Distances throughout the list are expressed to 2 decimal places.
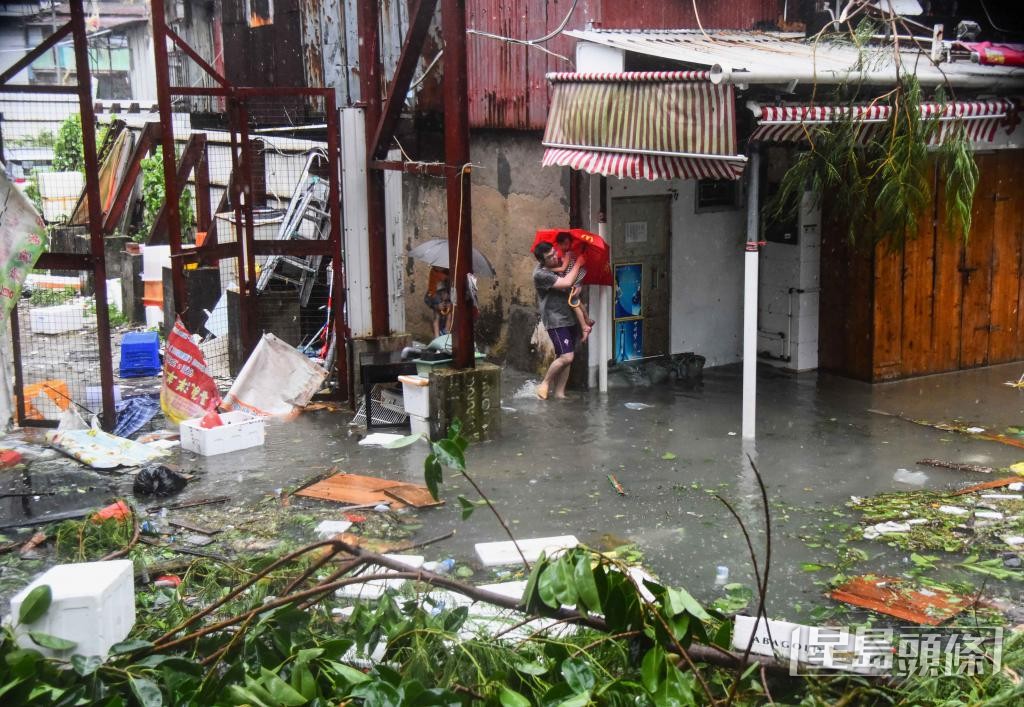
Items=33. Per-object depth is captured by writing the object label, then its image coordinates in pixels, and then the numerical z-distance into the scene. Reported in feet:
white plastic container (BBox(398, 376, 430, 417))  32.22
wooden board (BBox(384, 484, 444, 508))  26.78
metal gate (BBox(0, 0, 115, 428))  30.94
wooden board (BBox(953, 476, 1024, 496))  27.35
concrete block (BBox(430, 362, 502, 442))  31.81
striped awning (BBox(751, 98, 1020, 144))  29.25
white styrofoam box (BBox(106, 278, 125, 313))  52.84
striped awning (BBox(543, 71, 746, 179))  29.55
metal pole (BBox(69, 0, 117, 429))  30.45
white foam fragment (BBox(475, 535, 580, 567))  22.75
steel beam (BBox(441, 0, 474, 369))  31.17
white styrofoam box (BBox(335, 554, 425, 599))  19.52
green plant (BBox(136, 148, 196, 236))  62.85
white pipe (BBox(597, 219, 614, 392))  37.35
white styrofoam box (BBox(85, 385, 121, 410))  35.96
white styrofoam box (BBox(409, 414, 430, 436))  32.32
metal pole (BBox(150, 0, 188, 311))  32.65
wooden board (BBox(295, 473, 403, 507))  27.20
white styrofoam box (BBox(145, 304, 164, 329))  48.55
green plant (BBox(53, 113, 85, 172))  75.31
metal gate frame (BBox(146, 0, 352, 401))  32.86
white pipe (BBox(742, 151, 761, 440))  30.99
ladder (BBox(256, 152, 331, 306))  43.78
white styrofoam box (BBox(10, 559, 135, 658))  14.23
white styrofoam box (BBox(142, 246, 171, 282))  48.26
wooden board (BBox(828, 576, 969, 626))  19.98
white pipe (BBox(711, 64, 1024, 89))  28.32
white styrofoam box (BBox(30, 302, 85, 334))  49.24
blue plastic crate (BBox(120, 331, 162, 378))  42.01
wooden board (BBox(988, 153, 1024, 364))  40.24
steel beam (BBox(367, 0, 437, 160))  32.50
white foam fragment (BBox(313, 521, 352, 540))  24.66
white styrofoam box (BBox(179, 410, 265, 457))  31.40
